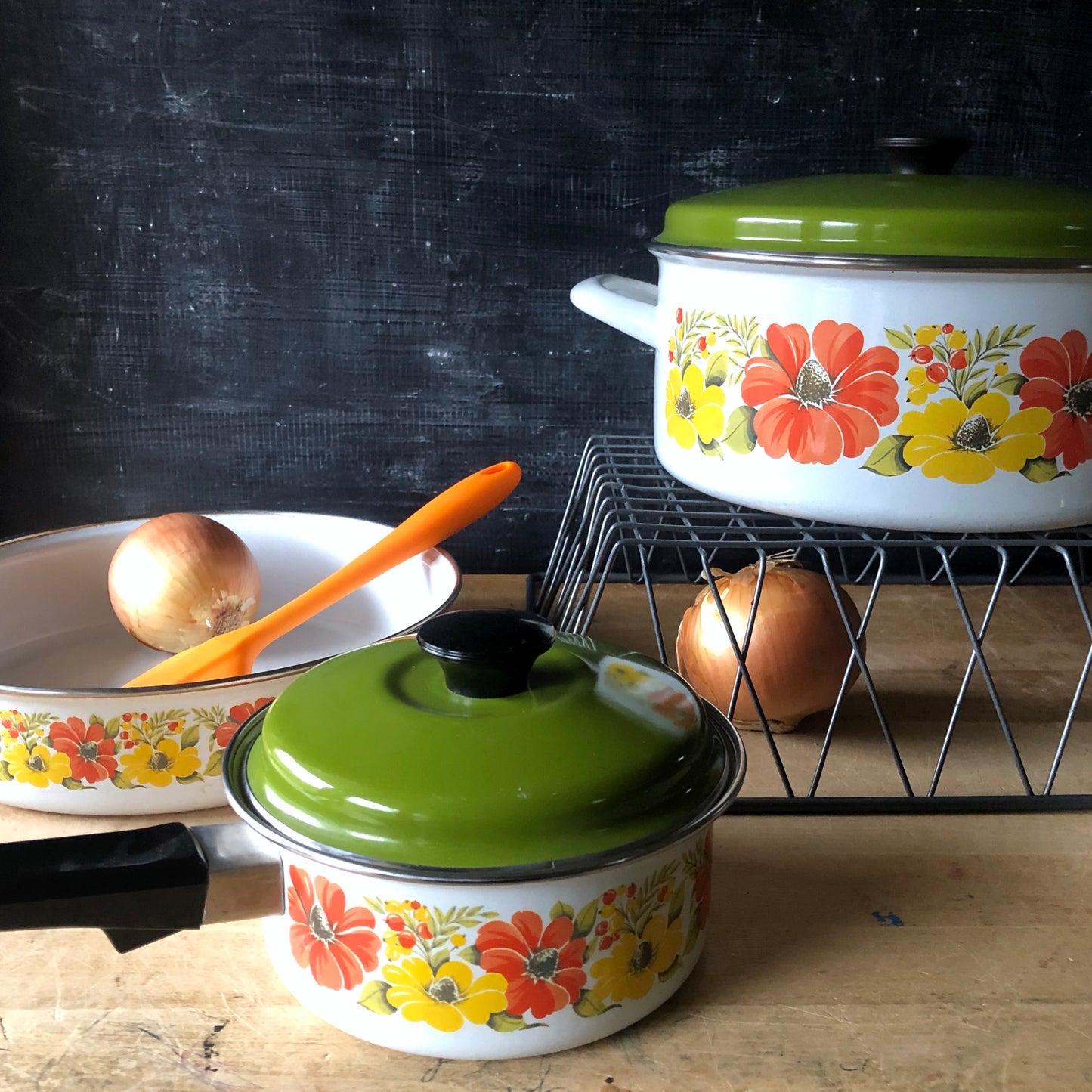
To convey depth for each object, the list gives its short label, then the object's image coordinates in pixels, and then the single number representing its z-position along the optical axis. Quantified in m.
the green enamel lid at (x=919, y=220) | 0.43
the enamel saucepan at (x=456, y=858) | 0.32
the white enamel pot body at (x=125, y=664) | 0.47
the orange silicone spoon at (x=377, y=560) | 0.56
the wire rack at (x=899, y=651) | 0.51
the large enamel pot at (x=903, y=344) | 0.44
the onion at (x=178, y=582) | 0.61
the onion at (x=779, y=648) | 0.56
